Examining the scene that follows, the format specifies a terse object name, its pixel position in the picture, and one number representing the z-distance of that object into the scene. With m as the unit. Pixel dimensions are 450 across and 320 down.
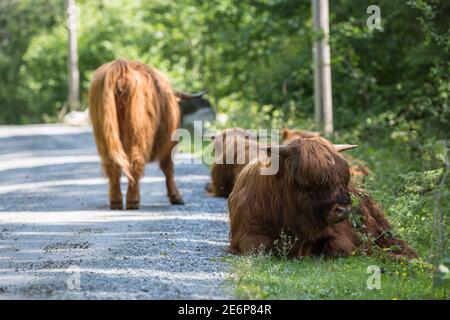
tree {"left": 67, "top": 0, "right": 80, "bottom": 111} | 36.02
